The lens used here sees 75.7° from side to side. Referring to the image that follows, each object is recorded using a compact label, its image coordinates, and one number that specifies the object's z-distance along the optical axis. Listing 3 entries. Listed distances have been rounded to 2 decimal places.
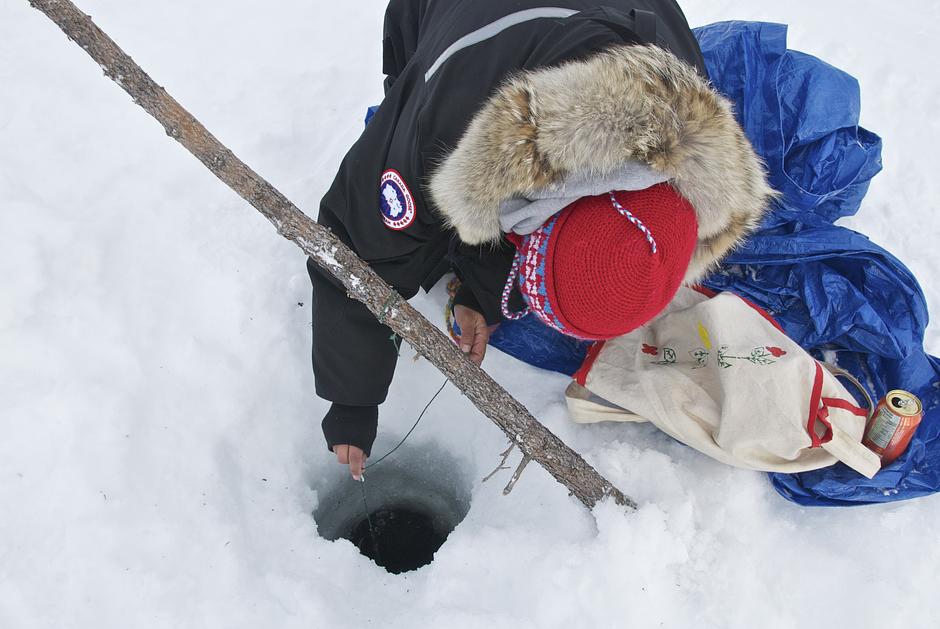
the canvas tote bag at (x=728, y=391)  1.76
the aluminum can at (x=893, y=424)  1.78
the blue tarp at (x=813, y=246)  2.08
